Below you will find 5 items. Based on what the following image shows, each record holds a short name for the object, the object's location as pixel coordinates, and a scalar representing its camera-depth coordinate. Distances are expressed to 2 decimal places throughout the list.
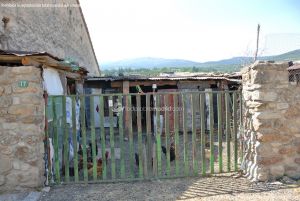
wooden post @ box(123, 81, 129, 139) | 12.13
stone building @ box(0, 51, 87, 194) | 5.12
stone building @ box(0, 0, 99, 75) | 7.50
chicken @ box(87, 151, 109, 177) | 6.23
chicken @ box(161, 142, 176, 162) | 7.47
